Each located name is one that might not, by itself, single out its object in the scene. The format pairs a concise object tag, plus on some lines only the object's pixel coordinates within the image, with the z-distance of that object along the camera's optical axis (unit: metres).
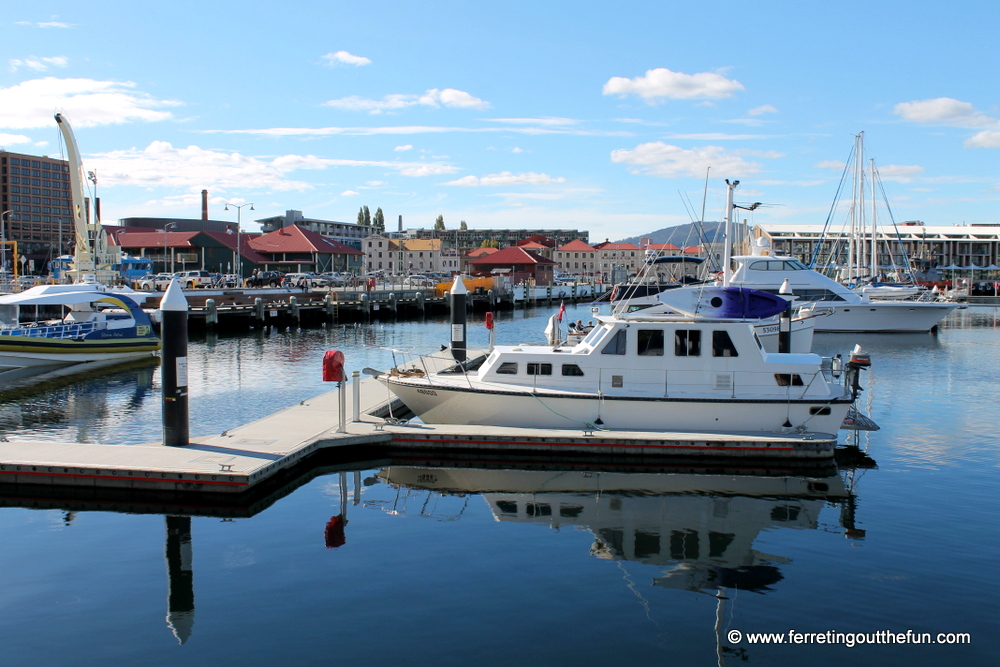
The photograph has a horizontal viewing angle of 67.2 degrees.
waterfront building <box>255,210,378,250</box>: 131.75
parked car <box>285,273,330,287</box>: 73.74
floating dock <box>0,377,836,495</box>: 13.60
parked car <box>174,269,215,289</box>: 68.62
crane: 50.53
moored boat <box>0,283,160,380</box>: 29.73
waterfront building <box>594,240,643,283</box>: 143.88
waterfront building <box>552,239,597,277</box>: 148.50
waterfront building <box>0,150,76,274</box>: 143.00
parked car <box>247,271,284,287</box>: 75.19
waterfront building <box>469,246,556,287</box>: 109.38
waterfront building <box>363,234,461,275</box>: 123.88
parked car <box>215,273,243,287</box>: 71.50
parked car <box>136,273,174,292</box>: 63.91
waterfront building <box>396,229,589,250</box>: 181.75
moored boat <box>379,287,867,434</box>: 16.47
